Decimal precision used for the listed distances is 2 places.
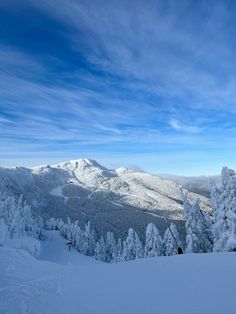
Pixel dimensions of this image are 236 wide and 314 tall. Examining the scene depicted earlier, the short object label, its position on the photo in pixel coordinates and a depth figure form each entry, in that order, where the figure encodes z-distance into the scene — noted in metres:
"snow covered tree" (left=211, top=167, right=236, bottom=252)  23.44
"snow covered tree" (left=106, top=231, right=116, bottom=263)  71.48
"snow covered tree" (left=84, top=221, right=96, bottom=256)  75.87
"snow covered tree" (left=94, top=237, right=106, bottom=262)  66.16
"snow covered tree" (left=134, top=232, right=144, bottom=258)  46.50
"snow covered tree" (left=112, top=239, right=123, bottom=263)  54.70
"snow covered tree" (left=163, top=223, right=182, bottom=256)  35.16
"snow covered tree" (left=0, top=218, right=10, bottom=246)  34.89
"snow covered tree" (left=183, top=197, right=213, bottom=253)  29.37
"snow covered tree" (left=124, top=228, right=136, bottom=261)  48.63
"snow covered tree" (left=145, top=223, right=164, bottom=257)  36.52
